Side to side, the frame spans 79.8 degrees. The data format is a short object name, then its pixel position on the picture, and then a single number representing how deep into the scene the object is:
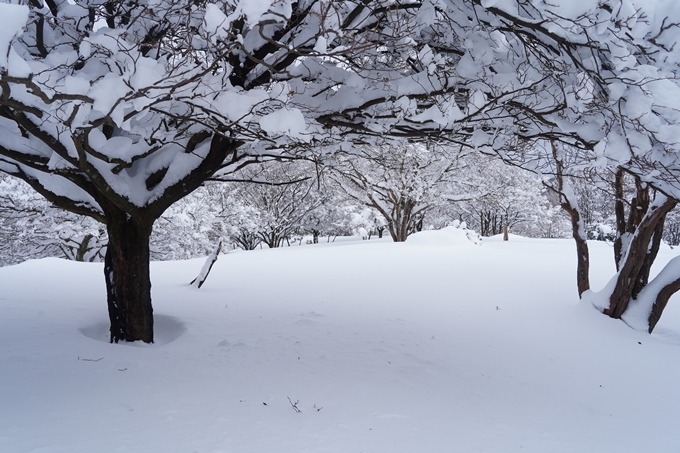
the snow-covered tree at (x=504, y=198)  21.70
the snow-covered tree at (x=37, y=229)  13.62
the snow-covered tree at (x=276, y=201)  22.62
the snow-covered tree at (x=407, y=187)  19.08
